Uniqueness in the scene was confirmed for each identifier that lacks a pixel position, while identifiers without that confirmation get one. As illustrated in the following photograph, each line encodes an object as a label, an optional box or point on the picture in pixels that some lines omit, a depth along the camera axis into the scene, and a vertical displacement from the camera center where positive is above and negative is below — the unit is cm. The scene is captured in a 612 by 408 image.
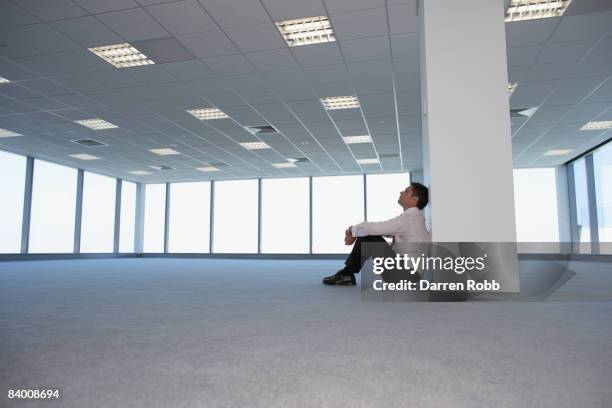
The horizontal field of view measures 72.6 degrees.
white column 329 +96
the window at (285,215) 1625 +97
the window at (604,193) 1133 +129
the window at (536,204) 1468 +125
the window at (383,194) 1552 +172
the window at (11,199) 1203 +121
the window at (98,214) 1523 +102
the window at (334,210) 1585 +116
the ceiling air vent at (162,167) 1445 +256
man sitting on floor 339 +8
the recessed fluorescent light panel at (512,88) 719 +266
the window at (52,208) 1318 +107
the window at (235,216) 1678 +96
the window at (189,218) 1728 +95
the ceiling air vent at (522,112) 851 +264
